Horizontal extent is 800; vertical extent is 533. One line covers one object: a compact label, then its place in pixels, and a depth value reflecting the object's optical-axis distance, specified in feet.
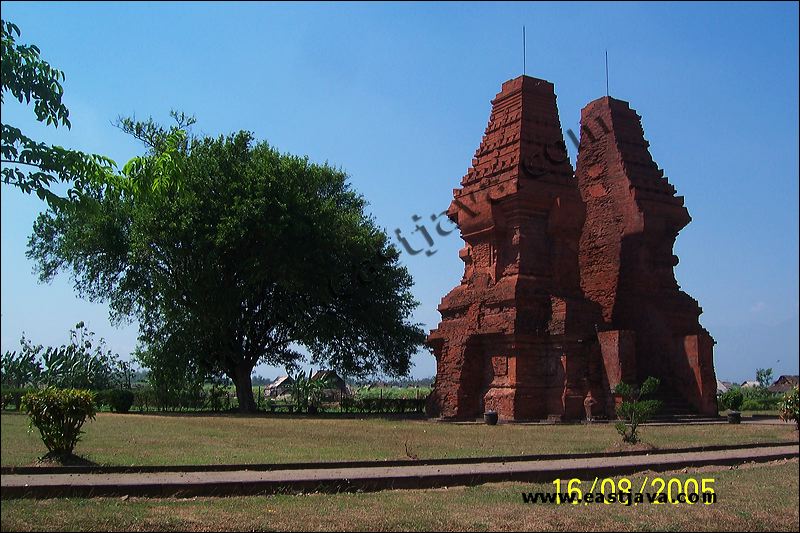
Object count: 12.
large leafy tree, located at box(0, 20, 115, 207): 26.55
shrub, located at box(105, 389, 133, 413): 99.76
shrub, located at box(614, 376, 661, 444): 45.60
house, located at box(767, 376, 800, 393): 191.09
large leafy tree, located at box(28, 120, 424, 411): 90.07
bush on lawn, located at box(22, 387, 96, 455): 34.63
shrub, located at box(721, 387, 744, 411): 97.25
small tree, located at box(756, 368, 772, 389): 187.32
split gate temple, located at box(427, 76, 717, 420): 71.26
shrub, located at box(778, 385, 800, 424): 49.52
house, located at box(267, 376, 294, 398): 181.29
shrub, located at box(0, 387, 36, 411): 82.38
